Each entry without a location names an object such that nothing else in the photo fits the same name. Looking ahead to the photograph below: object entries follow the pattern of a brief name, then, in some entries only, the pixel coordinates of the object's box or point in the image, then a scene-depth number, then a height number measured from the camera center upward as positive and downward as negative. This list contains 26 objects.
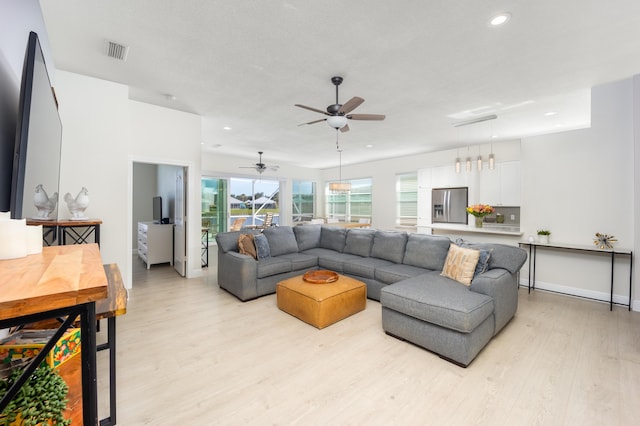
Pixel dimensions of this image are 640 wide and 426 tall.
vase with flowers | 5.10 +0.01
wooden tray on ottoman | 3.32 -0.84
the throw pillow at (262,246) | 4.07 -0.55
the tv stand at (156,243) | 5.54 -0.70
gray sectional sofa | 2.35 -0.77
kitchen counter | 4.88 -0.33
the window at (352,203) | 9.27 +0.28
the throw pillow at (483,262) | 2.93 -0.54
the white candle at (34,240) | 0.91 -0.11
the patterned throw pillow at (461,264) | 2.91 -0.58
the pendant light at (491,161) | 4.77 +0.88
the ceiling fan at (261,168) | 7.29 +1.13
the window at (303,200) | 10.03 +0.38
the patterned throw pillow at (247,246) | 4.04 -0.53
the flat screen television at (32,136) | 1.12 +0.34
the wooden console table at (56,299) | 0.52 -0.18
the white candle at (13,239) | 0.79 -0.09
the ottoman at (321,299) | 2.93 -1.01
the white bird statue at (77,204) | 3.11 +0.05
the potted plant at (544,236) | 4.11 -0.36
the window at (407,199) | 7.70 +0.34
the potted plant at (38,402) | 0.70 -0.52
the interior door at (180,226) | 4.91 -0.32
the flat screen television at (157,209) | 6.15 +0.00
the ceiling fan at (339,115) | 3.19 +1.14
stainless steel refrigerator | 6.47 +0.16
